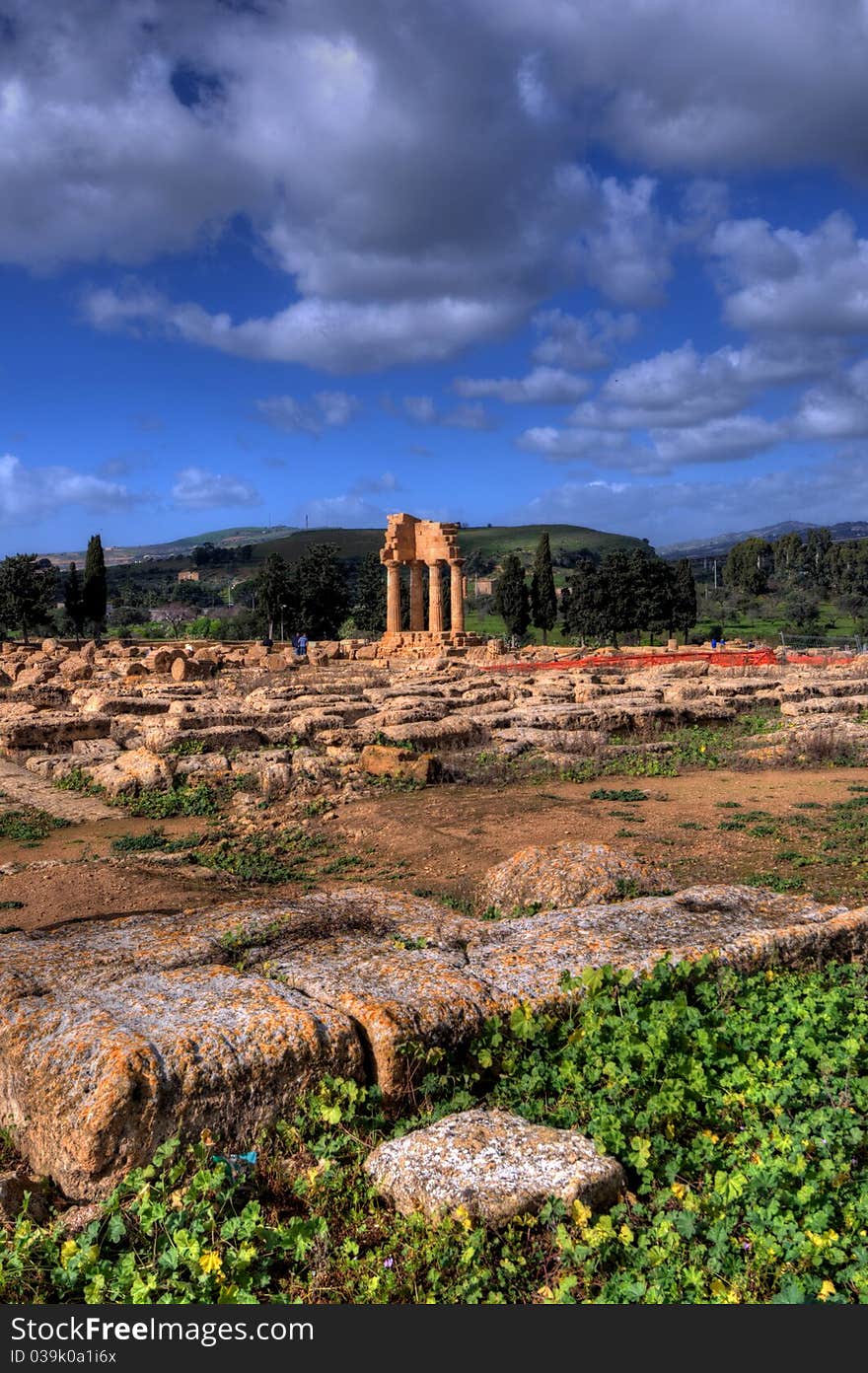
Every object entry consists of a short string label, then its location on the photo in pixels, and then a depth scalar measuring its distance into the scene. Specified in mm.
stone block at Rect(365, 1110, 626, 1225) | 3205
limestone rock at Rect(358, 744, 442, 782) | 13133
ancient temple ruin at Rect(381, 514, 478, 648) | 42750
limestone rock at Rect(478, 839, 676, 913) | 7262
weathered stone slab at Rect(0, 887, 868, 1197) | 3514
